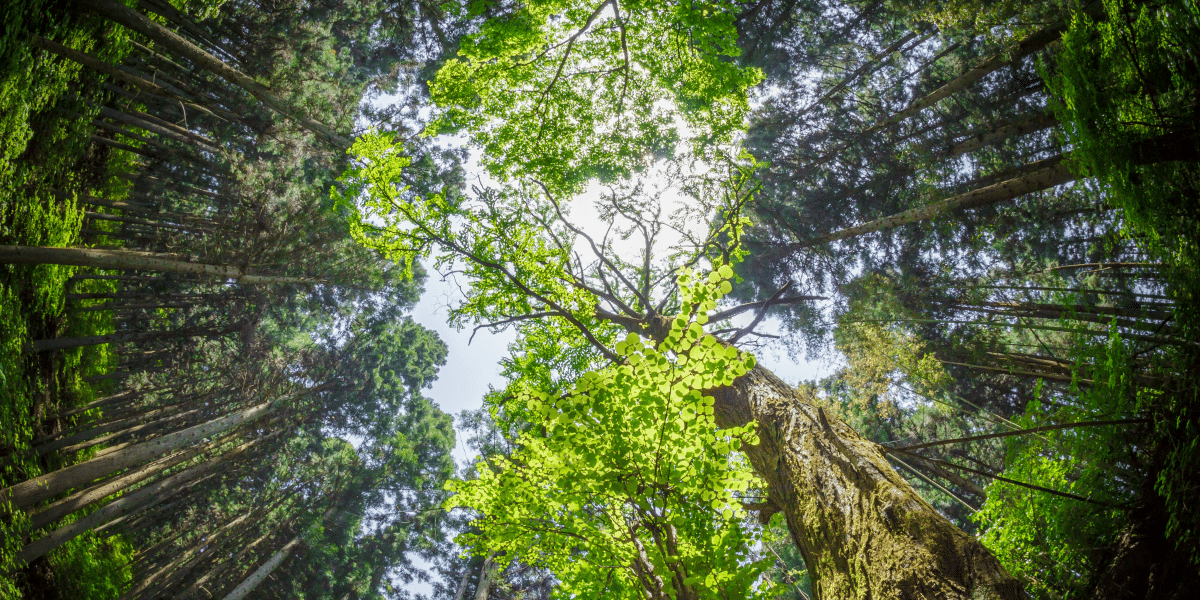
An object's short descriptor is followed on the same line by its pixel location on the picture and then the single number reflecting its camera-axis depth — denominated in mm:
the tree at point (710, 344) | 2172
